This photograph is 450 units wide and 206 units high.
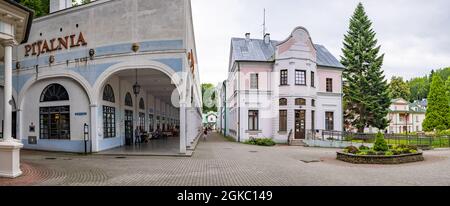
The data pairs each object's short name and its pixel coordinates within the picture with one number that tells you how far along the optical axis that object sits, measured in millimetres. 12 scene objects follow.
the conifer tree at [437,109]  38000
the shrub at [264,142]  25584
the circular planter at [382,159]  14008
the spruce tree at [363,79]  35375
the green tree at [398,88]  66000
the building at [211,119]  92312
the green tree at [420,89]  93125
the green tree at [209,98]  77069
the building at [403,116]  61594
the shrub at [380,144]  14952
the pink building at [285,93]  27547
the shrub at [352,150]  15130
